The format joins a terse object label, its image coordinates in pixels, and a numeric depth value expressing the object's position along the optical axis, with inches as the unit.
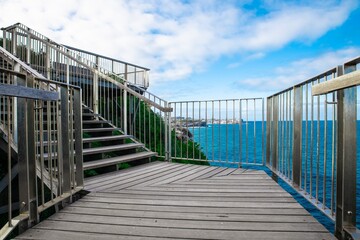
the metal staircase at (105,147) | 150.5
